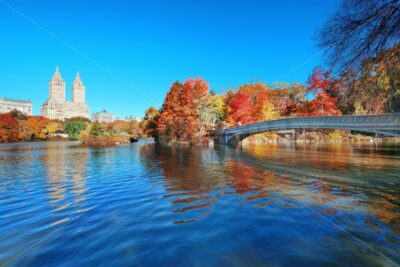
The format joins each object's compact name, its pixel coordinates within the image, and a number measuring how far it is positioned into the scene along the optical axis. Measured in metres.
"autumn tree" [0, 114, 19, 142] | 76.01
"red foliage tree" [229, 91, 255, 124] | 58.66
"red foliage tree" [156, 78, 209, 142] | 50.84
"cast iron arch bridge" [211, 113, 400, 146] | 17.54
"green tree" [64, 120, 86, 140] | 100.84
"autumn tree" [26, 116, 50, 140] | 90.69
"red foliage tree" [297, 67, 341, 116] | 50.81
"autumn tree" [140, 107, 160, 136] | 68.79
